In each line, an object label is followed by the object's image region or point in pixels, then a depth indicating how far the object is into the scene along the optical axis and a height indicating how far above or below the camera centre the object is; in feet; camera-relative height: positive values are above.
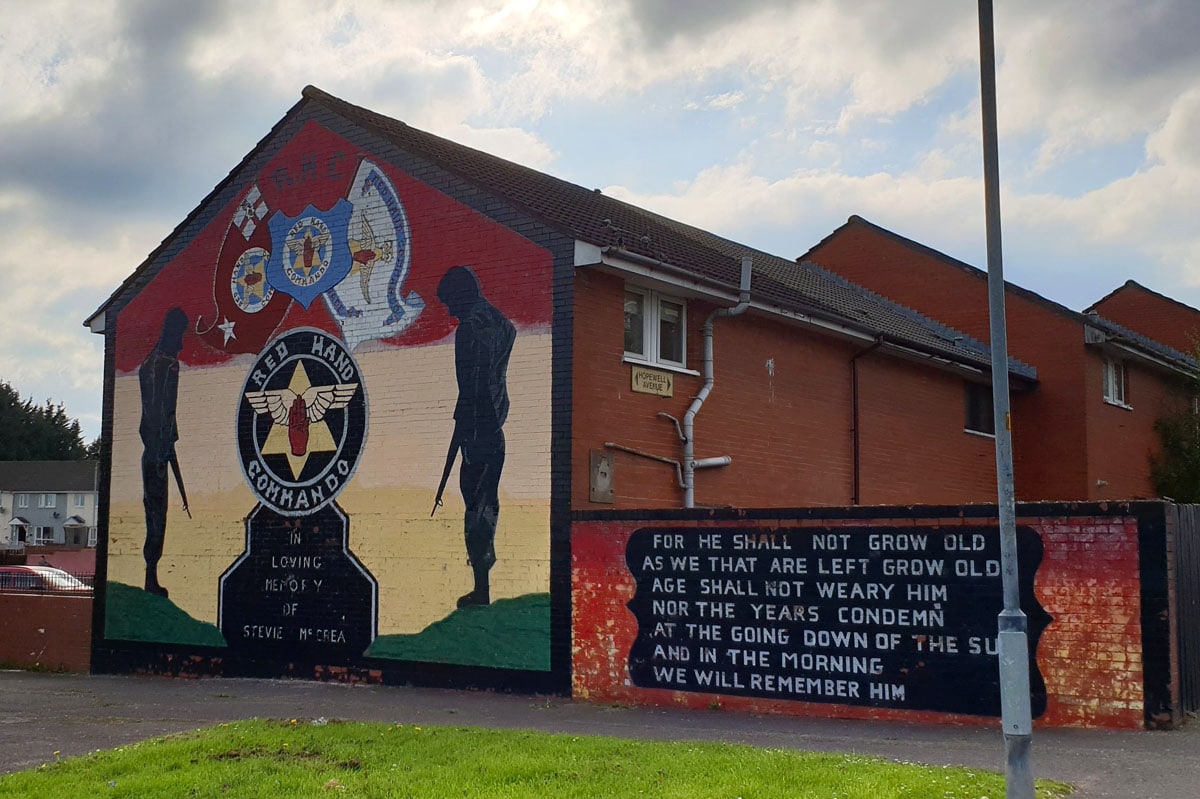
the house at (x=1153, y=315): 111.04 +22.04
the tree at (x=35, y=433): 306.96 +31.31
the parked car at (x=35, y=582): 66.33 -1.41
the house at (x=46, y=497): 287.48 +13.75
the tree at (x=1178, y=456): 93.25 +7.79
